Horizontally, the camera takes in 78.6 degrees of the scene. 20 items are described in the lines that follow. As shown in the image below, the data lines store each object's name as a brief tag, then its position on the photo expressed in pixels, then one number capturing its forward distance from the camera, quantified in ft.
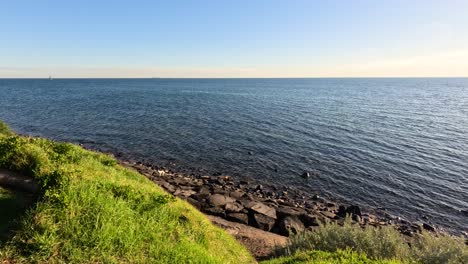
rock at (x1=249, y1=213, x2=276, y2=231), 54.70
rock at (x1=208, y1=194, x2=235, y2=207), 60.75
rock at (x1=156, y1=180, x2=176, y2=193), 68.59
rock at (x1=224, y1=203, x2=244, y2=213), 58.34
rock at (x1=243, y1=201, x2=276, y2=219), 58.75
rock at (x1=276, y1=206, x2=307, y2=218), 61.15
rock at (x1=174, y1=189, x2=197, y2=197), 65.41
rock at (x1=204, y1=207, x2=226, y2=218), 56.47
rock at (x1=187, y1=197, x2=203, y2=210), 58.04
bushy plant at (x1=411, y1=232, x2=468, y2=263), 30.79
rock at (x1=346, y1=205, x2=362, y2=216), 73.53
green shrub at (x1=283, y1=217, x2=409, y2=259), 32.24
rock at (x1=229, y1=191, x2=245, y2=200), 71.51
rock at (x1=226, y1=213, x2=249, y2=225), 55.42
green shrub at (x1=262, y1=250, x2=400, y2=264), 25.90
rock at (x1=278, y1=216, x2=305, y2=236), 54.46
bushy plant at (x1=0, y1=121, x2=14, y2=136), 82.94
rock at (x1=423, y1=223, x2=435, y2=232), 69.36
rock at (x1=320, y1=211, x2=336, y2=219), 69.66
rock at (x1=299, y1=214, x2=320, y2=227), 59.93
